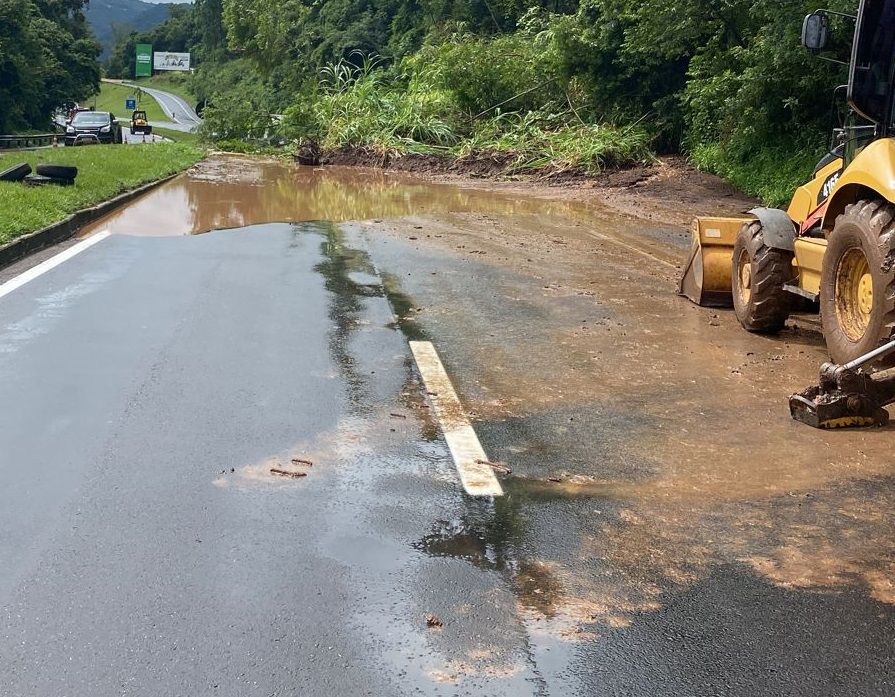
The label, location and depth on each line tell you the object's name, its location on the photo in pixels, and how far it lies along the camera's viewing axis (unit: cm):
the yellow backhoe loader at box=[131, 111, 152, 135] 7331
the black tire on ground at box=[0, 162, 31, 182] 1847
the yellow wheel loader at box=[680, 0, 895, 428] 636
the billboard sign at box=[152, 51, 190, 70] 14950
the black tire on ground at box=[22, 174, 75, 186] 1817
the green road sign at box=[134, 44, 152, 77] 14025
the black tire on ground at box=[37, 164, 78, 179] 1855
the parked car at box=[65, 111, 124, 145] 4972
